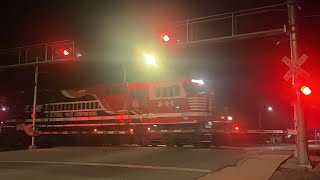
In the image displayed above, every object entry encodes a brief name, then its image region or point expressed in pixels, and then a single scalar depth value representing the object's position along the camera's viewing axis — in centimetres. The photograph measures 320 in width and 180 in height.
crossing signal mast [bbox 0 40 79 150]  2152
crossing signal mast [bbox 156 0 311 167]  1365
